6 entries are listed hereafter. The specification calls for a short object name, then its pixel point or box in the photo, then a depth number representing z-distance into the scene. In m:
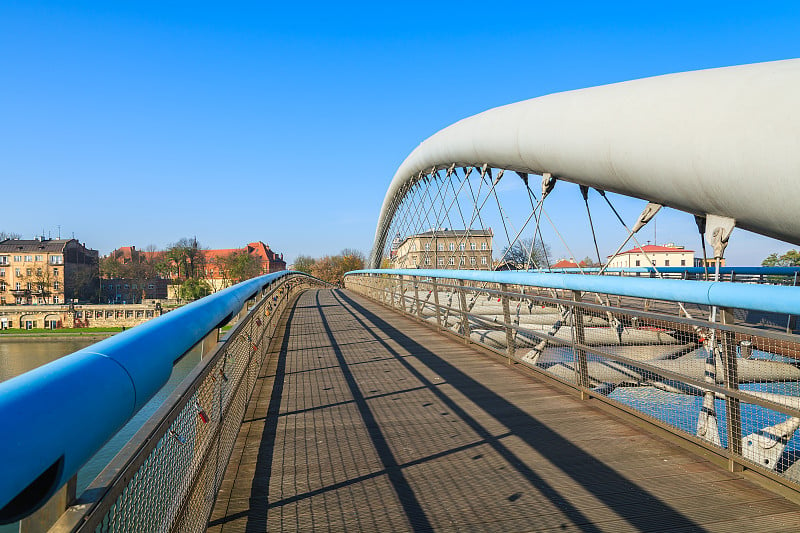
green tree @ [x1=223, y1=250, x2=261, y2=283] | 72.31
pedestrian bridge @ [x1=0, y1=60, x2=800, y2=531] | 1.15
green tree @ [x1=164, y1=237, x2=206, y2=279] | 75.44
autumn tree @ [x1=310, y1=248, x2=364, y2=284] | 80.31
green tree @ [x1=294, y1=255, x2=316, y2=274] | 97.80
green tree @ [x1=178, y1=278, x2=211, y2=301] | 64.21
